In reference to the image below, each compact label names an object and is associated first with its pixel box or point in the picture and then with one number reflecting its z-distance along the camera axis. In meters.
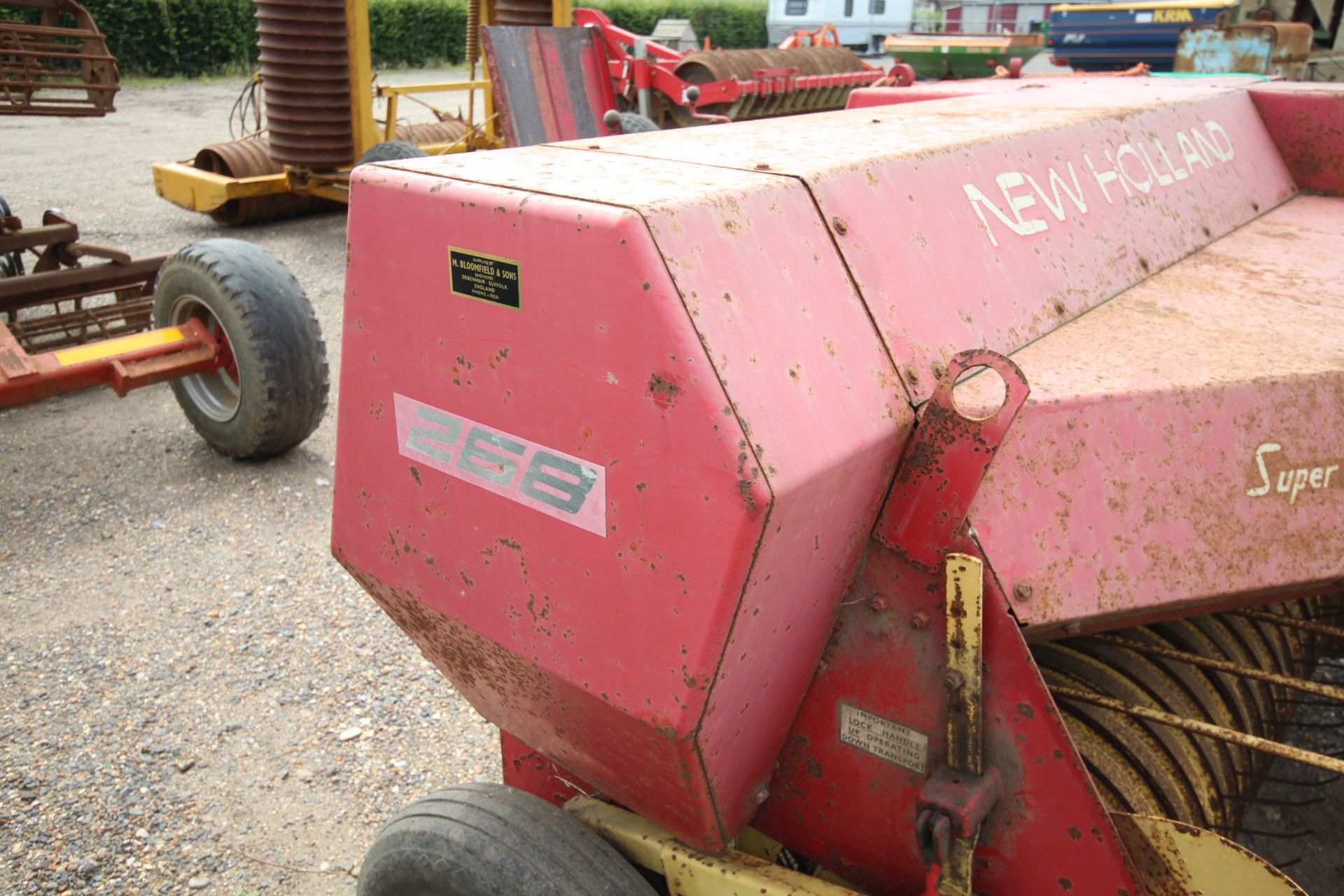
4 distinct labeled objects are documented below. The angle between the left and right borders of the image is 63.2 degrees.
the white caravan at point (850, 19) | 22.09
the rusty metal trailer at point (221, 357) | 3.83
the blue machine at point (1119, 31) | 11.00
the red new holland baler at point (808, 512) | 1.21
